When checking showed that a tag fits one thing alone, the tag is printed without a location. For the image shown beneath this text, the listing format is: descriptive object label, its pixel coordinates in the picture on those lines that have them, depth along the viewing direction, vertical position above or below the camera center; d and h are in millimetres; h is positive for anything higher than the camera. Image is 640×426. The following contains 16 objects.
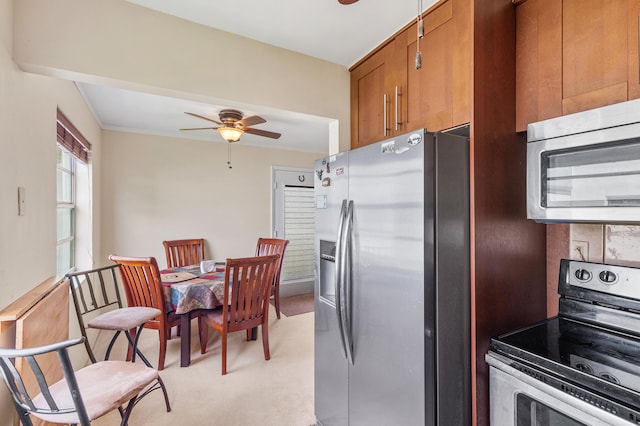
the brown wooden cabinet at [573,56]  1044 +624
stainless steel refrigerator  1188 -315
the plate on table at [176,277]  2709 -626
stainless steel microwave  978 +166
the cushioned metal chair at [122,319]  1869 -730
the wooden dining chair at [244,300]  2453 -782
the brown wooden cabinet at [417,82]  1374 +735
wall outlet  1347 -184
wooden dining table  2500 -755
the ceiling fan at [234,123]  2779 +876
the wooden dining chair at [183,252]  3638 -514
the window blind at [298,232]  4801 -334
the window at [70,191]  2381 +205
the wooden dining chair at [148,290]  2332 -657
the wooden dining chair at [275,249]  3746 -500
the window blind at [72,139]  2189 +632
